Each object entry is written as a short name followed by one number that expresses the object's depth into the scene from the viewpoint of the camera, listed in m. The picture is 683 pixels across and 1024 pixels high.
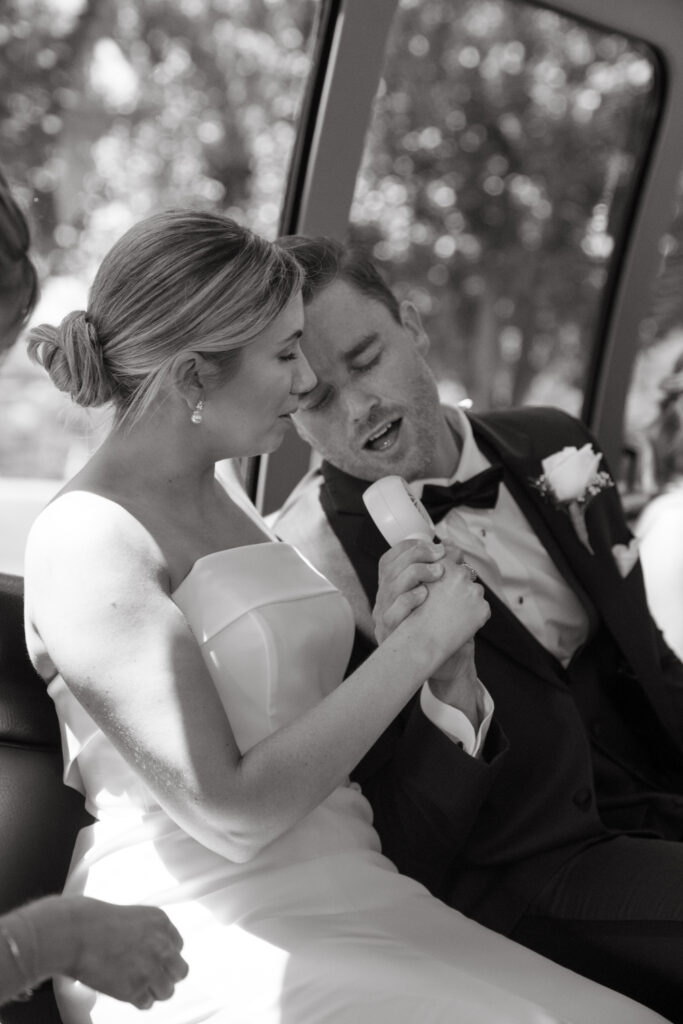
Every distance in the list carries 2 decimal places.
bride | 1.50
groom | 1.92
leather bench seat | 1.72
